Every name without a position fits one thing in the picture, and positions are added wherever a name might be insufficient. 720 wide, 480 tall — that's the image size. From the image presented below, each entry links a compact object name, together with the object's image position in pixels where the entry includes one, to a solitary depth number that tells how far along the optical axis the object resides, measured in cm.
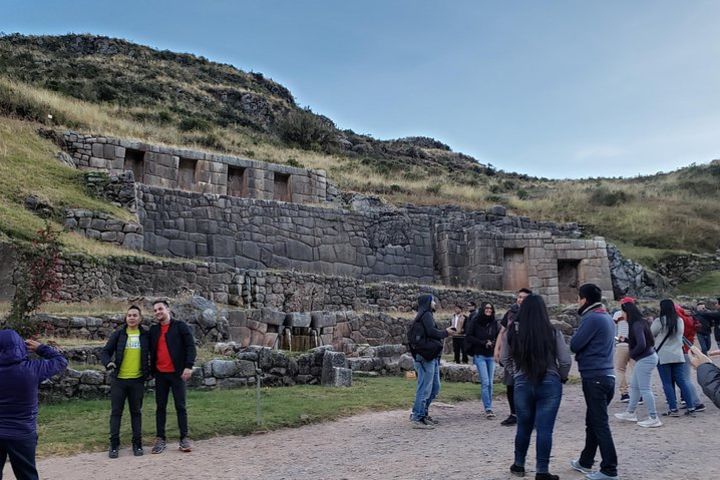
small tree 1144
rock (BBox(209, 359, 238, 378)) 1179
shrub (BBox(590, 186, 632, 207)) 4353
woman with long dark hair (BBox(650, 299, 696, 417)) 960
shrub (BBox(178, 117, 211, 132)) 4174
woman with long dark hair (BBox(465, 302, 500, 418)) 1005
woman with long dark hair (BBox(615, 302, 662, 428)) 892
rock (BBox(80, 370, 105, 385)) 1066
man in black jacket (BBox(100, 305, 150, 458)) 802
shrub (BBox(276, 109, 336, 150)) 5072
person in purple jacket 553
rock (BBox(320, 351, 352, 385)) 1278
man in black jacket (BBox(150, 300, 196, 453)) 823
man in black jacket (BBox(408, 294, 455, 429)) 914
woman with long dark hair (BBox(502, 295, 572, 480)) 621
